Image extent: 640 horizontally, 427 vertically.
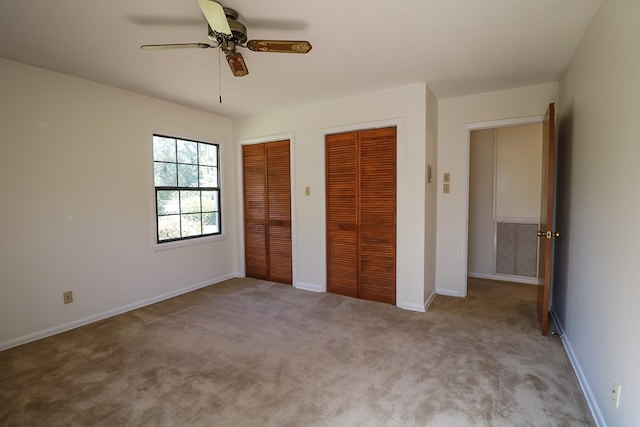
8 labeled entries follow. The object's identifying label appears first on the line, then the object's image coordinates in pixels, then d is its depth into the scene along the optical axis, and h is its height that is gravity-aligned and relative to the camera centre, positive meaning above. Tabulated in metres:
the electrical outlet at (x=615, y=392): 1.46 -0.96
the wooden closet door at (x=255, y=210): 4.36 -0.18
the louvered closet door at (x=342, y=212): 3.60 -0.18
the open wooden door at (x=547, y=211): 2.51 -0.12
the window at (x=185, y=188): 3.70 +0.14
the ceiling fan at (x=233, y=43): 1.71 +0.94
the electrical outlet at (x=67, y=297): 2.87 -0.93
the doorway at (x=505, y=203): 4.15 -0.09
